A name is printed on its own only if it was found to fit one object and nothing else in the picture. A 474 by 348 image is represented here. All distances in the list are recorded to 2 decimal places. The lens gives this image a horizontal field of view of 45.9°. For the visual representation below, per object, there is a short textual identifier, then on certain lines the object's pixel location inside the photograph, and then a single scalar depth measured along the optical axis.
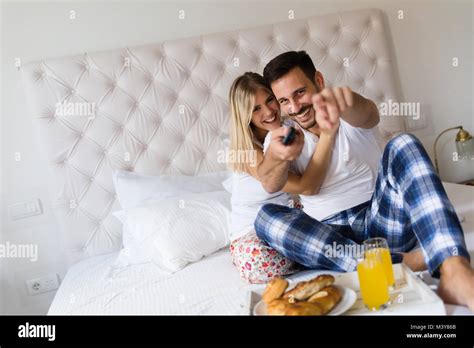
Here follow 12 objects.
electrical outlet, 2.04
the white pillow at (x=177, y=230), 1.75
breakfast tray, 1.04
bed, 2.00
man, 1.16
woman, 1.51
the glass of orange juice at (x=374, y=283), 1.07
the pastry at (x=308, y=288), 1.09
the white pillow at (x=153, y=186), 1.97
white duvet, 1.42
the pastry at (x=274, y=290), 1.10
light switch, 2.00
